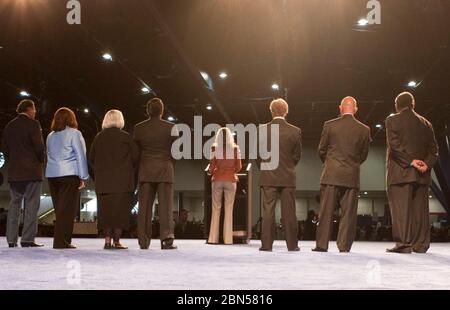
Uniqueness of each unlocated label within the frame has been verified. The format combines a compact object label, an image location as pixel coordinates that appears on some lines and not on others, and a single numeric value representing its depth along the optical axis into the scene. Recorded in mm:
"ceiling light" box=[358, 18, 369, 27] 9725
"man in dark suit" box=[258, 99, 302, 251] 5609
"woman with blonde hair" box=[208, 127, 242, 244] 6965
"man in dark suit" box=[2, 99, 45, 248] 5785
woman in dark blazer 5582
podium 7543
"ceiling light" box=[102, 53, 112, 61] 12133
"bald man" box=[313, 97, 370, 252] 5465
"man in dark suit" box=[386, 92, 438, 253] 5418
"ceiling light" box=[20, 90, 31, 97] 15251
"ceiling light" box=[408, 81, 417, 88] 13780
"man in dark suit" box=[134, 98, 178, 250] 5730
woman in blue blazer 5617
